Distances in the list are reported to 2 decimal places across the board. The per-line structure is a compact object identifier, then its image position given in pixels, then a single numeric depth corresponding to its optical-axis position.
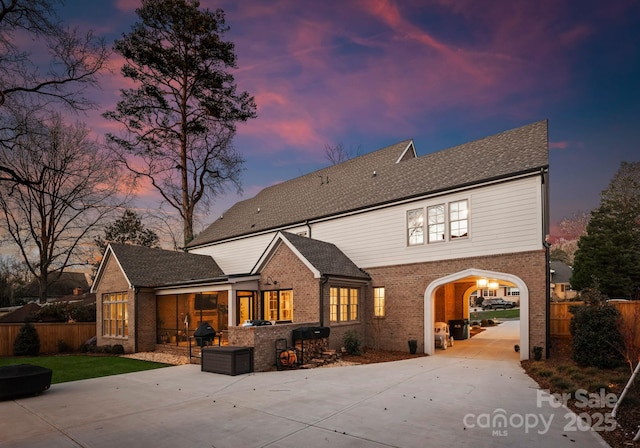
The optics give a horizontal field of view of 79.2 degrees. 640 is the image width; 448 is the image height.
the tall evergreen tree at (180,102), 29.19
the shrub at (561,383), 9.07
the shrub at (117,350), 19.09
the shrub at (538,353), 12.83
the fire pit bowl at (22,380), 9.09
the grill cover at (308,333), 13.30
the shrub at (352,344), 15.16
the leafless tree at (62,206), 27.58
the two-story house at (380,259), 13.73
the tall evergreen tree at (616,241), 28.36
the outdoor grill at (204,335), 14.32
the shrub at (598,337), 11.01
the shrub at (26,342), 19.36
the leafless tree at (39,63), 12.08
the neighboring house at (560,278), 52.44
